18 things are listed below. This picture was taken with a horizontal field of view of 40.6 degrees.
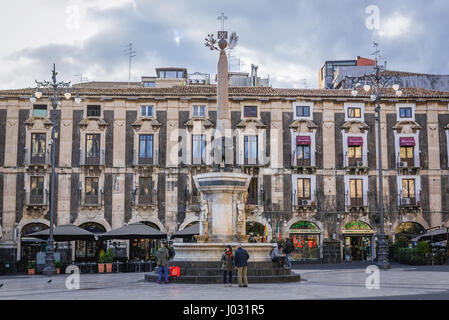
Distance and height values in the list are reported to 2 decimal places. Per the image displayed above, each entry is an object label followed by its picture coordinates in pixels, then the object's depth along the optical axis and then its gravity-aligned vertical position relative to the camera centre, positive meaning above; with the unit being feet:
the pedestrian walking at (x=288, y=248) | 80.43 -4.10
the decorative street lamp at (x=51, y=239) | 94.49 -3.33
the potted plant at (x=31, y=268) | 99.66 -8.30
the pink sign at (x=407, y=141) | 138.92 +17.27
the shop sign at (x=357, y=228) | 136.36 -2.50
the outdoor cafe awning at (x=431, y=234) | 118.93 -3.42
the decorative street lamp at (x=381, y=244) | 95.45 -4.27
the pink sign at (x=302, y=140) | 137.80 +17.42
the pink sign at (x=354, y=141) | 138.72 +17.25
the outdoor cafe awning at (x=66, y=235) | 105.60 -2.98
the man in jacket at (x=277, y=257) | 69.97 -4.60
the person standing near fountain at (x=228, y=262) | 61.56 -4.52
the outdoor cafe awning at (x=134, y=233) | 103.86 -2.67
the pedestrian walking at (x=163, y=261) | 64.90 -4.64
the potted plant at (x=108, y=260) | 101.57 -7.20
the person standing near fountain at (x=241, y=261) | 60.34 -4.35
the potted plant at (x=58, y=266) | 100.05 -8.09
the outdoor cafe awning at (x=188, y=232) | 108.47 -2.65
